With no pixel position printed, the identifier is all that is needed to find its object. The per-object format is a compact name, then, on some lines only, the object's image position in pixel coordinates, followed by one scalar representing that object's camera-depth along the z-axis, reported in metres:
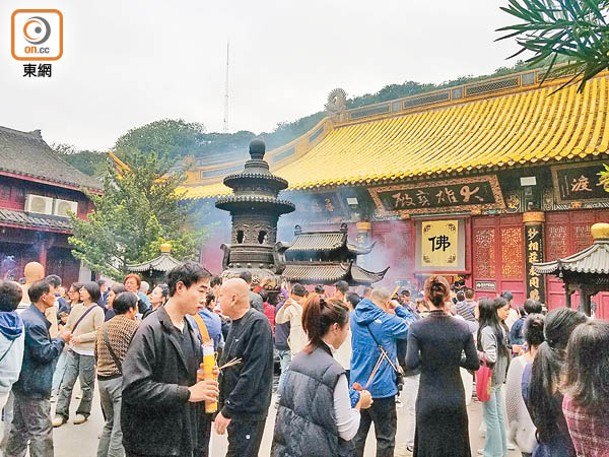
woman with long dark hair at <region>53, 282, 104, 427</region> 5.30
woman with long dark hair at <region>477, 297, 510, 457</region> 4.45
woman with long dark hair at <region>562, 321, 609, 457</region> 1.77
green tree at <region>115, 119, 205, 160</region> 39.66
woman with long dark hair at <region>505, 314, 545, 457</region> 2.99
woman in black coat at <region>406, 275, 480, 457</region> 3.32
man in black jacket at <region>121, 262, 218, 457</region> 2.32
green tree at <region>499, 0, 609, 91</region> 2.25
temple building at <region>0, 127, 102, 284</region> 18.55
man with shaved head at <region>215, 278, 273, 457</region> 3.08
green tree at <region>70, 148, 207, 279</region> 12.40
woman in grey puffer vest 2.32
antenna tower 40.62
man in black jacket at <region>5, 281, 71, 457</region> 3.65
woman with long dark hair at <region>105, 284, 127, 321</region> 5.69
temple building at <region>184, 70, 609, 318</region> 10.74
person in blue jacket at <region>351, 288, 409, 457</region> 3.80
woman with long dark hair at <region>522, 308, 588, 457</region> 2.32
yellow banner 12.51
